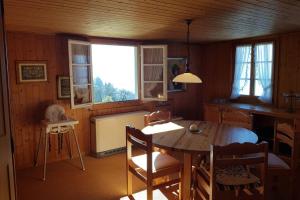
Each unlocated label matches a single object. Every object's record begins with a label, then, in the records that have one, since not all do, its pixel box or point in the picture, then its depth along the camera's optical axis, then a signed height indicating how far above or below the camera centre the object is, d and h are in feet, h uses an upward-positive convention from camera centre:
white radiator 13.91 -3.22
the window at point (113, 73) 13.12 +0.12
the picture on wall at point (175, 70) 17.42 +0.34
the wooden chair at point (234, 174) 6.57 -2.98
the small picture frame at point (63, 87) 12.97 -0.60
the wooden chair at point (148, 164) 7.91 -3.05
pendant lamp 9.46 -0.12
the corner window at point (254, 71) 14.97 +0.21
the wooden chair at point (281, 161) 8.45 -3.02
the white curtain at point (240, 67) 16.15 +0.48
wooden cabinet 11.34 -2.04
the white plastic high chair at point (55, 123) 11.54 -2.18
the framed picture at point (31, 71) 11.89 +0.22
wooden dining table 7.97 -2.21
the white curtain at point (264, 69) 14.90 +0.32
